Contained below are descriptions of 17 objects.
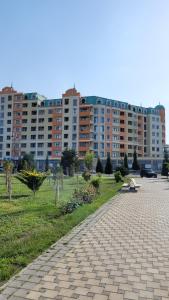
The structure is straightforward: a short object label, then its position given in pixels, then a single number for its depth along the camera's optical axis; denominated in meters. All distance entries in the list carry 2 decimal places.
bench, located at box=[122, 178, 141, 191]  15.85
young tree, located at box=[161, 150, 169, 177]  42.13
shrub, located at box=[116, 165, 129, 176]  29.94
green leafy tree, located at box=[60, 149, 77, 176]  31.70
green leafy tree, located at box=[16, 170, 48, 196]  11.77
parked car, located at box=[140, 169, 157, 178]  37.64
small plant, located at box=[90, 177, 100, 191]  13.95
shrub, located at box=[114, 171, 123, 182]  23.21
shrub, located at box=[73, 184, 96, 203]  10.11
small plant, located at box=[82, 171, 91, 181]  21.14
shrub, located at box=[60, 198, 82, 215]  8.13
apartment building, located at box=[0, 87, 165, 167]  61.82
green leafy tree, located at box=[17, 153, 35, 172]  42.84
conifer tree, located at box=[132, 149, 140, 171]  58.69
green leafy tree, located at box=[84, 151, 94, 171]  30.05
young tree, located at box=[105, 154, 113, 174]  52.51
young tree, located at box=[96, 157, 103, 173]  53.22
